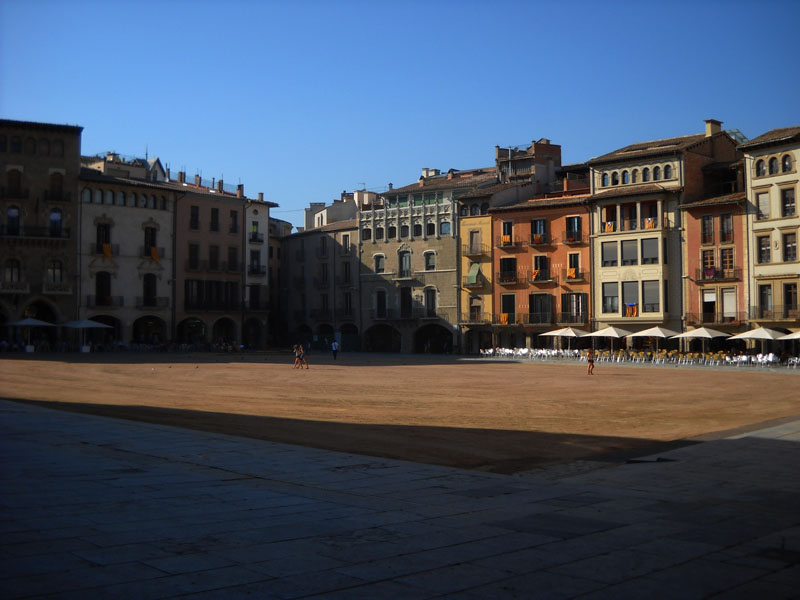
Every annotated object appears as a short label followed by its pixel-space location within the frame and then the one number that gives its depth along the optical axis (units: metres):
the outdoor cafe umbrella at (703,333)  56.78
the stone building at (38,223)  65.38
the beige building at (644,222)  63.78
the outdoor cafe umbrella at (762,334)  52.59
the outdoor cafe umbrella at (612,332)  62.03
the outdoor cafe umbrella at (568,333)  65.31
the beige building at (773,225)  56.28
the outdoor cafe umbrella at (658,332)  59.53
